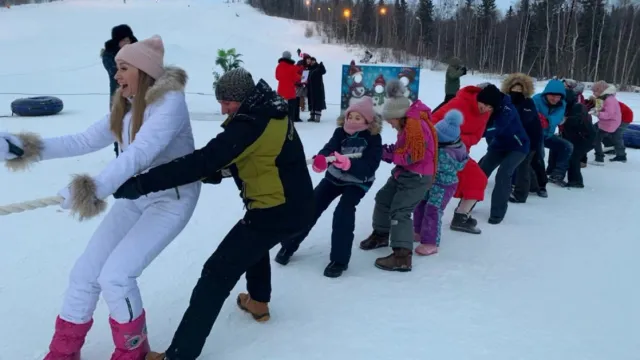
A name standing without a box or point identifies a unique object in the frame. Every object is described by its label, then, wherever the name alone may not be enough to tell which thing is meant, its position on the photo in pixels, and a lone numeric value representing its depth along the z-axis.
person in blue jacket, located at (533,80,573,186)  6.39
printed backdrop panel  11.15
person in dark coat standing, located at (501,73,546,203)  5.74
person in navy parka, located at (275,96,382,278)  3.77
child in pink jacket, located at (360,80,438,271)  3.87
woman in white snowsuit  2.33
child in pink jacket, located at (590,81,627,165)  8.32
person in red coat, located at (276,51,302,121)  10.44
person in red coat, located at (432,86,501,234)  4.92
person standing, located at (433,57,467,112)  10.52
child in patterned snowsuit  4.35
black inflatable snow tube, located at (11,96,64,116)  9.62
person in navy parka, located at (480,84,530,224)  5.24
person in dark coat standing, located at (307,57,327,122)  11.39
